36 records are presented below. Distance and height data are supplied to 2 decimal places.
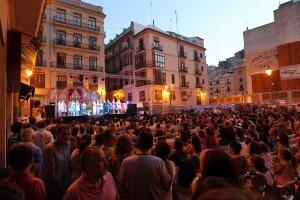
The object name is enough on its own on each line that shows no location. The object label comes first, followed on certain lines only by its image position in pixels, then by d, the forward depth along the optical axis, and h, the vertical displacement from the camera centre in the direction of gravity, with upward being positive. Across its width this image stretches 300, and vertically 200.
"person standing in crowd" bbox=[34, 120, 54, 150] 5.41 -0.59
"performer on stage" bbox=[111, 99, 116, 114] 26.25 +0.25
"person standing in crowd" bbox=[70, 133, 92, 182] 3.80 -0.80
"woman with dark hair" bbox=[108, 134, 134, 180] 3.52 -0.67
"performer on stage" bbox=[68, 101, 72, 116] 22.22 +0.15
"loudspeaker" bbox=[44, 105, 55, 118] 21.02 +0.10
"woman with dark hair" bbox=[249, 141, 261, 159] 4.71 -0.89
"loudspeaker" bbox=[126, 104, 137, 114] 27.28 -0.04
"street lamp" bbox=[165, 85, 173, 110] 40.09 +3.09
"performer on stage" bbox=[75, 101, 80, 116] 22.89 +0.23
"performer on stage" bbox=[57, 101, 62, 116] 21.45 +0.17
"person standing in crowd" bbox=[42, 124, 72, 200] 3.64 -0.87
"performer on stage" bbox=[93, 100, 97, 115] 24.42 +0.29
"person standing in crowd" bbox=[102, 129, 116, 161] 4.15 -0.53
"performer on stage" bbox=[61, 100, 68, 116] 21.86 +0.30
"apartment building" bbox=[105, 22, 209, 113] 39.12 +7.54
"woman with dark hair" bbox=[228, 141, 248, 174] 4.18 -0.93
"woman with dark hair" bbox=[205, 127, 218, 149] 5.99 -0.85
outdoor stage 20.80 -0.67
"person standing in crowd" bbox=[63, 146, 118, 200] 2.33 -0.74
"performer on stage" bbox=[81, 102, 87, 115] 23.42 +0.21
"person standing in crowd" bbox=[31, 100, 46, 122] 11.89 +0.00
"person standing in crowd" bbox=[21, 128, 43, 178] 3.79 -0.83
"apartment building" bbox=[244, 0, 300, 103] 30.80 +6.81
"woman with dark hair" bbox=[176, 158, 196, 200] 3.52 -1.07
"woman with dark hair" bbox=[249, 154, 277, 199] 3.29 -1.08
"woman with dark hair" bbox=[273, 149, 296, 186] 4.30 -1.19
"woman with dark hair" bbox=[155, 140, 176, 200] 3.78 -0.71
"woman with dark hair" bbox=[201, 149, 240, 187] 2.09 -0.55
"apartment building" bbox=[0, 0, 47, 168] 5.21 +1.56
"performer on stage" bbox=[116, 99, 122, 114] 26.72 +0.34
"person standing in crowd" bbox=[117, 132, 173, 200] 3.07 -0.92
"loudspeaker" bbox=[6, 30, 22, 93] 5.69 +1.46
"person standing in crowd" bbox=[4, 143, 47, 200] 2.35 -0.63
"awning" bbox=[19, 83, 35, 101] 10.97 +1.03
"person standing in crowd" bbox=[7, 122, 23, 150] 5.30 -0.45
